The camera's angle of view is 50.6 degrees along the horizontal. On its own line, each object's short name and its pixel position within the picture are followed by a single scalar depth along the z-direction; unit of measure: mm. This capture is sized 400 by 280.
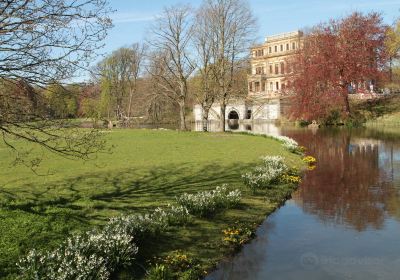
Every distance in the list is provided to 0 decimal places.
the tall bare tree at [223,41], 46031
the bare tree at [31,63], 9258
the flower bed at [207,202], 11938
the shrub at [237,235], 10369
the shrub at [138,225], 9219
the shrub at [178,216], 10953
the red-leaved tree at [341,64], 58906
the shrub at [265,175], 15873
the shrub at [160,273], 7875
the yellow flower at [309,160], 24292
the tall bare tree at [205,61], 47469
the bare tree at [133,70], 71438
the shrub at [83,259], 7191
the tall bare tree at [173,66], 47406
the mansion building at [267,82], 77938
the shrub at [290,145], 27641
